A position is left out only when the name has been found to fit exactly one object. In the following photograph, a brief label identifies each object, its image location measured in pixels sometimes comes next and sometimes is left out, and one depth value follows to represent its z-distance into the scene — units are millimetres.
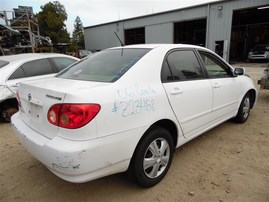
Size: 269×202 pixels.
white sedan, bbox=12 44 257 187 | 1877
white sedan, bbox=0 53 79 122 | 4586
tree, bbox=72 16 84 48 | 76375
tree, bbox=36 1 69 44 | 37031
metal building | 17438
